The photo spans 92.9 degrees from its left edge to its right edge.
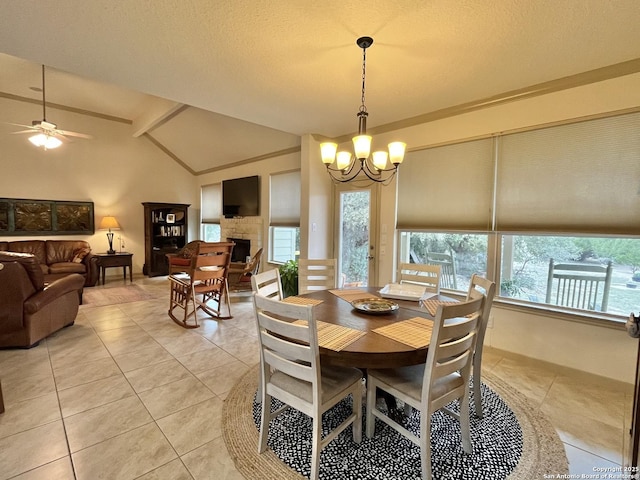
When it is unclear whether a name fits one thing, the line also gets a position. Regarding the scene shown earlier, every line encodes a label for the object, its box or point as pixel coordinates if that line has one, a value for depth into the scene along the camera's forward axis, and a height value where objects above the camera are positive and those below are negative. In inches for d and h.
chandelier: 85.1 +23.6
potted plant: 180.1 -30.3
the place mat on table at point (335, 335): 59.7 -22.4
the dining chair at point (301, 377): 56.0 -32.7
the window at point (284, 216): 207.5 +8.7
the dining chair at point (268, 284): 82.0 -16.6
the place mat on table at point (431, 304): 81.9 -21.1
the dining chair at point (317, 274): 120.1 -18.1
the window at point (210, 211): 288.0 +15.8
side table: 235.6 -26.8
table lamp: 244.4 +1.0
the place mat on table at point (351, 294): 94.0 -21.0
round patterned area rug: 62.6 -49.5
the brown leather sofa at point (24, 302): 112.0 -29.3
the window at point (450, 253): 127.1 -10.0
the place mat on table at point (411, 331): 61.9 -22.3
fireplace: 249.9 -18.6
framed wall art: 217.6 +6.2
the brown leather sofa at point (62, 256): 211.3 -22.5
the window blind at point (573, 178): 93.0 +18.3
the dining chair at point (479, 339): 76.3 -27.9
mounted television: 237.3 +25.7
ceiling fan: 154.9 +49.1
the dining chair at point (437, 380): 56.6 -32.6
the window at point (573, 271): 96.0 -13.6
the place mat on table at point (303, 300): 87.2 -21.1
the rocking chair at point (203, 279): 145.9 -26.7
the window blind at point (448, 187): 121.8 +18.9
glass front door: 161.0 -3.0
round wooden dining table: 57.2 -22.7
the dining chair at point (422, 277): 108.3 -17.4
